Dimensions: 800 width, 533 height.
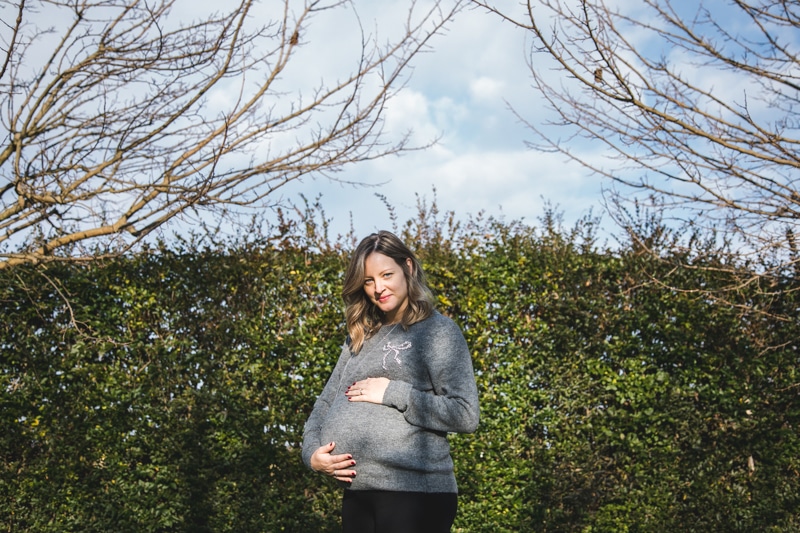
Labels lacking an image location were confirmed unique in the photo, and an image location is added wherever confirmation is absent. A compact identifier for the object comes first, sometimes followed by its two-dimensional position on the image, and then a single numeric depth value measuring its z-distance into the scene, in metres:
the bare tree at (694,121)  4.09
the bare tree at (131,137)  4.86
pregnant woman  2.39
